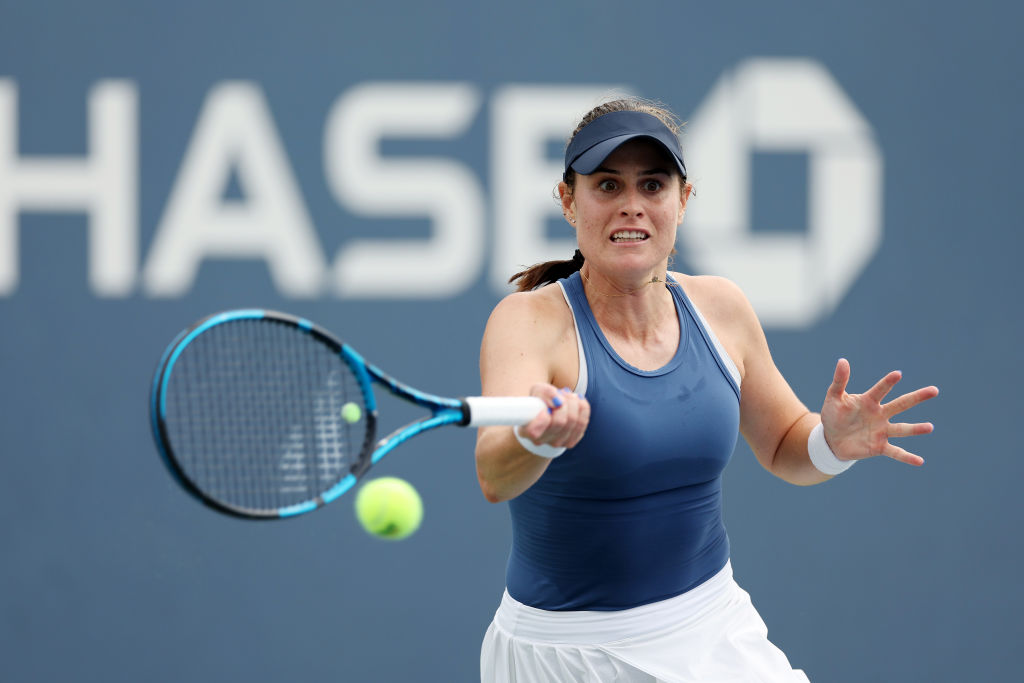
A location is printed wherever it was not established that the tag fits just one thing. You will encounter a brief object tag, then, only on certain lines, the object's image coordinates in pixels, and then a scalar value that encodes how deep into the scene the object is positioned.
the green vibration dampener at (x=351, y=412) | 15.09
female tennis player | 15.21
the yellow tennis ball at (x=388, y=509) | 15.06
